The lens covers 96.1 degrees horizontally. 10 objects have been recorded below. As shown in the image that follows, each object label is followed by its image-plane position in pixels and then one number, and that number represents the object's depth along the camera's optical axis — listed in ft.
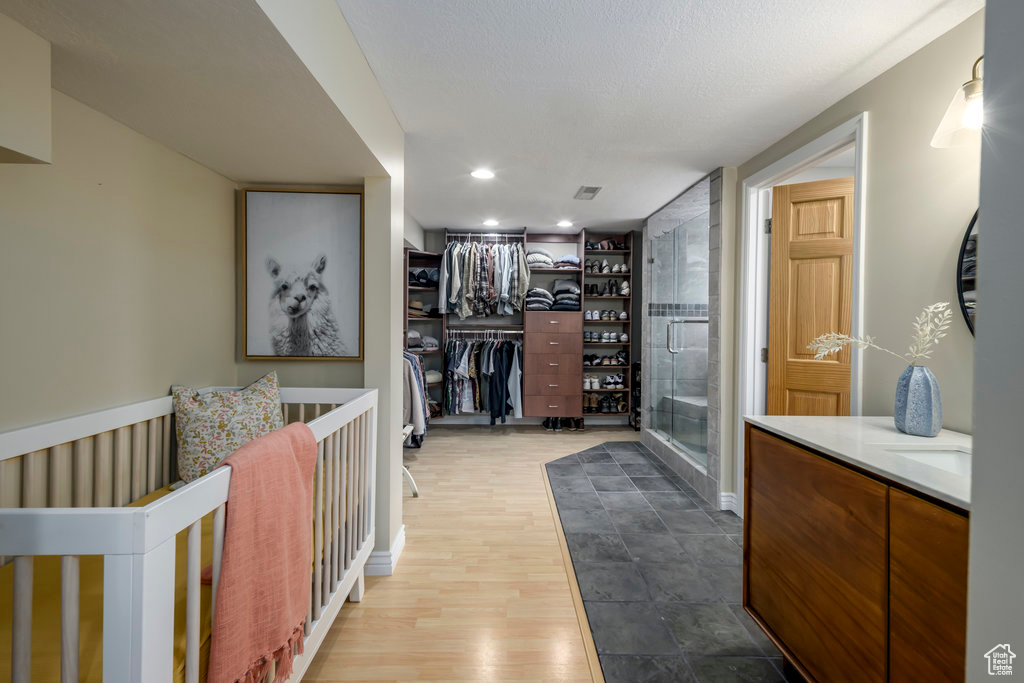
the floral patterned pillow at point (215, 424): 5.85
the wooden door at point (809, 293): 8.44
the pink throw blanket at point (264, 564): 3.11
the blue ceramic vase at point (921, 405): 4.75
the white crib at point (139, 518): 2.37
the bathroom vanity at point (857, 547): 3.14
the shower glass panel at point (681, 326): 11.44
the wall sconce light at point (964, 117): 4.39
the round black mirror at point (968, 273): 4.84
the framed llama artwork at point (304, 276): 7.54
